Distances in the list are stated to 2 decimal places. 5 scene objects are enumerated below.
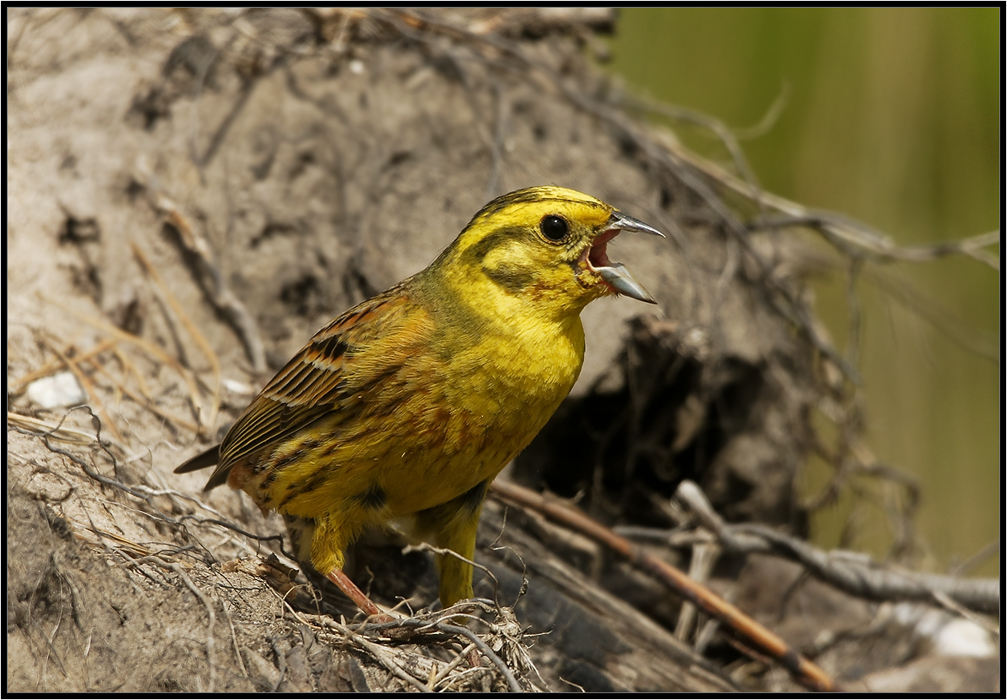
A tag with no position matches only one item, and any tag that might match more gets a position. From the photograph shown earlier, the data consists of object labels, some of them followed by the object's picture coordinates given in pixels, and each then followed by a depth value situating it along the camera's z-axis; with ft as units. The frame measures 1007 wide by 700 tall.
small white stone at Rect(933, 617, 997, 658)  29.78
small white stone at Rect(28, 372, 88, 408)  25.59
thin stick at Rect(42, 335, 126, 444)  26.24
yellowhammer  20.56
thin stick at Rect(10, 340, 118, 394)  25.67
